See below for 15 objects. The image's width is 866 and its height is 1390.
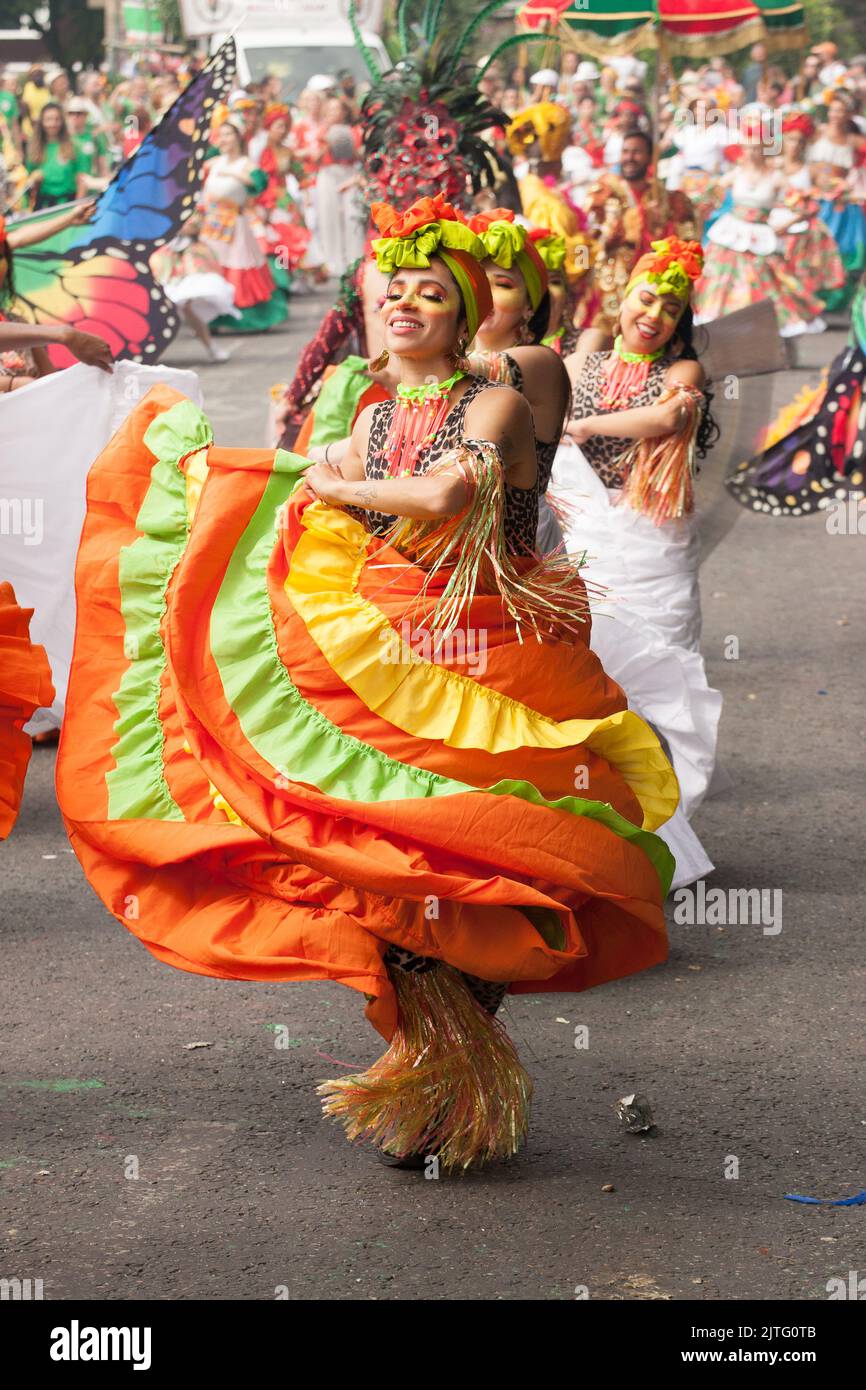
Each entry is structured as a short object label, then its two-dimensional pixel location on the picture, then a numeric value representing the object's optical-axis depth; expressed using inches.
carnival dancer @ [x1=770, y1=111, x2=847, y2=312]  657.0
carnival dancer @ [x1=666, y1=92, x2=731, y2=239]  690.8
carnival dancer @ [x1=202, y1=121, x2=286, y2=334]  705.0
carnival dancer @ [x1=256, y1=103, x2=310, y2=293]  797.2
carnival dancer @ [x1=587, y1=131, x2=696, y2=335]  365.4
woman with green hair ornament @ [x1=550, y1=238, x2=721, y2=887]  224.2
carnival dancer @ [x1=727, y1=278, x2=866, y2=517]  324.8
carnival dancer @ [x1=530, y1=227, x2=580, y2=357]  258.8
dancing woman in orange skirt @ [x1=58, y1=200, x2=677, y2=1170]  137.6
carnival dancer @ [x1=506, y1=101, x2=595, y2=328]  358.9
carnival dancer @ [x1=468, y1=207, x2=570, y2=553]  169.3
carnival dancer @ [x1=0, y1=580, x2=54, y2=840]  159.2
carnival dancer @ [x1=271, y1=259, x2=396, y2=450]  233.1
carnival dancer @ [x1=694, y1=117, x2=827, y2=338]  620.7
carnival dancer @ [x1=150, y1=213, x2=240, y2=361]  628.7
